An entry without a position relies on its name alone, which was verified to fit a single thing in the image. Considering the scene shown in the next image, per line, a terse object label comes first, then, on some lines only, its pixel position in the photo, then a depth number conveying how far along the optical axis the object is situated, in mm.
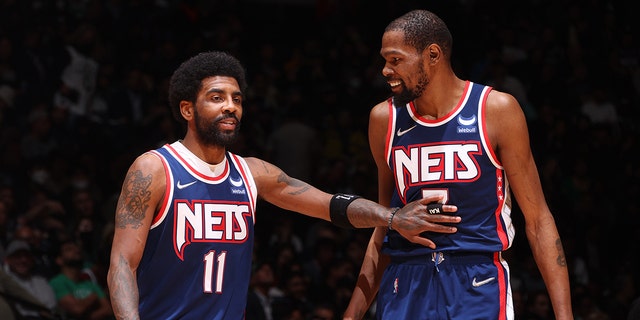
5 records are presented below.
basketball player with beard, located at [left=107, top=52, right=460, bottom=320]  9352
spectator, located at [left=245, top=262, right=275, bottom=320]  17594
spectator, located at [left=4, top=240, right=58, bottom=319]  17562
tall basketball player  9359
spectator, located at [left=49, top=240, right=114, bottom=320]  17734
